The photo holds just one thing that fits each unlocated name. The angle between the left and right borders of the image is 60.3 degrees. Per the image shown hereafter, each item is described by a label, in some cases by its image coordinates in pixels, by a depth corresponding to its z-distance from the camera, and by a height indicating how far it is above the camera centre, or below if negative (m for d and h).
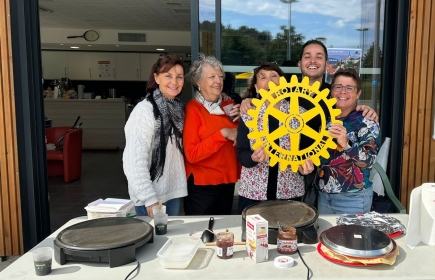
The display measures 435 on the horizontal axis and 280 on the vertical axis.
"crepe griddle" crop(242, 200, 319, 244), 1.56 -0.54
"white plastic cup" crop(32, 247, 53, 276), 1.34 -0.59
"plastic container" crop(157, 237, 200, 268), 1.37 -0.61
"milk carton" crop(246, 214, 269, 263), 1.41 -0.55
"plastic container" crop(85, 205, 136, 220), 1.77 -0.56
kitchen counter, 8.34 -0.44
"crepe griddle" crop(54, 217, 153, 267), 1.38 -0.56
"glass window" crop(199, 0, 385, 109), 3.41 +0.61
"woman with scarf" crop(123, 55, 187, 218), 2.04 -0.27
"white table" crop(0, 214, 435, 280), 1.32 -0.63
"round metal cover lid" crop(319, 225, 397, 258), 1.37 -0.56
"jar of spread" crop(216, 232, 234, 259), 1.45 -0.59
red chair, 5.62 -0.90
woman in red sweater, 2.23 -0.27
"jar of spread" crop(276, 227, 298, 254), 1.48 -0.58
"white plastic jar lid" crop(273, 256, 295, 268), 1.38 -0.62
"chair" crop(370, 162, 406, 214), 2.46 -0.58
